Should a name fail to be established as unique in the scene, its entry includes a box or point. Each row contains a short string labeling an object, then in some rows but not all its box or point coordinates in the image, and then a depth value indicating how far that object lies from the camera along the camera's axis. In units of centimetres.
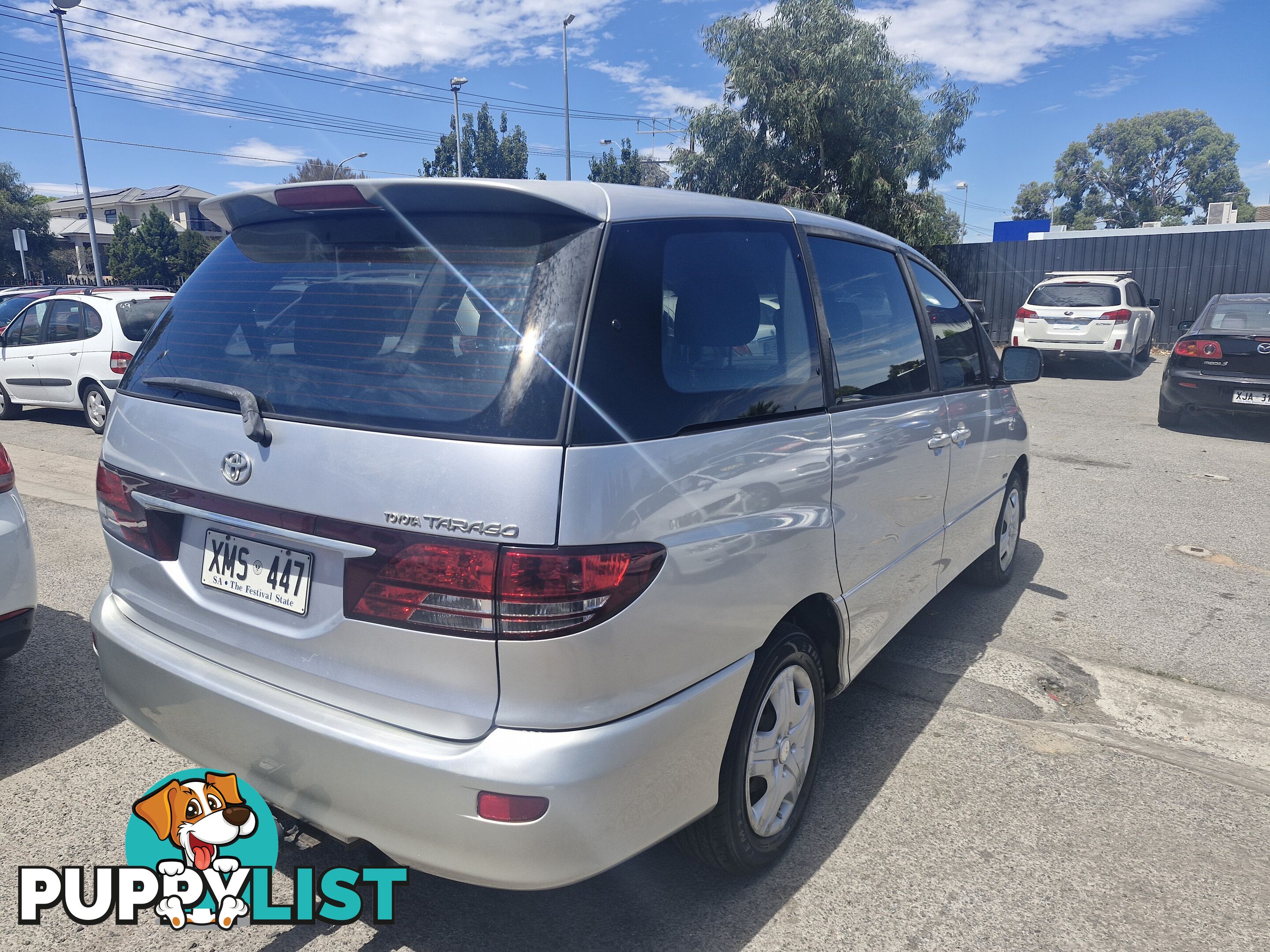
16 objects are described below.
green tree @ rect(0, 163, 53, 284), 5178
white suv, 1448
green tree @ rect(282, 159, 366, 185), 5844
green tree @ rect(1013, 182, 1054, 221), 7838
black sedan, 925
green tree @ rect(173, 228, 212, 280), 5144
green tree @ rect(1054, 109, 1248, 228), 6222
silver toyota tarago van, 178
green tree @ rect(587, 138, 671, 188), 4906
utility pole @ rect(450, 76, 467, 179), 2520
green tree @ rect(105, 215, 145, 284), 4993
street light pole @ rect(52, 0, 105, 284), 2033
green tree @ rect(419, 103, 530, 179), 4191
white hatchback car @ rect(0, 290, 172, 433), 985
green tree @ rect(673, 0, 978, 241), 1958
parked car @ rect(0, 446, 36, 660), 321
